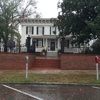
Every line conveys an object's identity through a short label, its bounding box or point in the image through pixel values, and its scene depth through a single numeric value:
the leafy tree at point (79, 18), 13.42
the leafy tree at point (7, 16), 30.17
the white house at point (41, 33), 28.91
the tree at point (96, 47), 17.27
